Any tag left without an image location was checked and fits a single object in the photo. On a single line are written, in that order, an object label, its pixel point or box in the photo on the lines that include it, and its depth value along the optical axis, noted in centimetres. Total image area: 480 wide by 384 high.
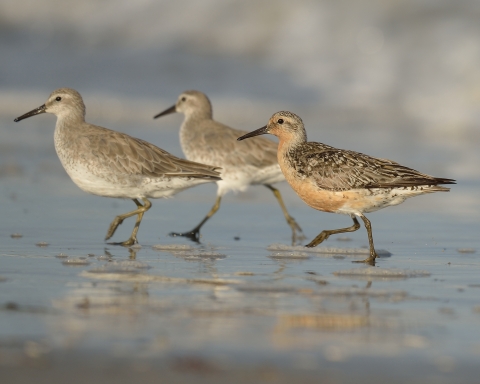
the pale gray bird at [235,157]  2092
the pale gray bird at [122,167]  1739
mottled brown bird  1551
